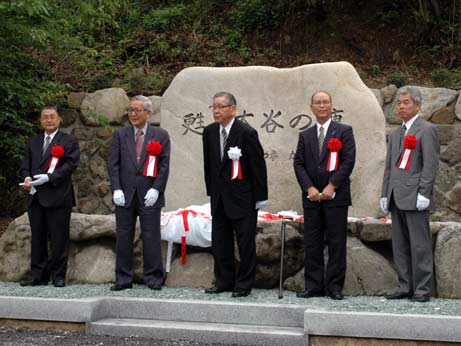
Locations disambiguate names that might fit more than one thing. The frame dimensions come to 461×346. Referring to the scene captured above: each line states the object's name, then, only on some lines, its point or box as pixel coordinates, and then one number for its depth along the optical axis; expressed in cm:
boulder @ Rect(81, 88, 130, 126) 974
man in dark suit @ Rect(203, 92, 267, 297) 622
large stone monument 792
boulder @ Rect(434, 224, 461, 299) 618
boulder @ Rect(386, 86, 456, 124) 901
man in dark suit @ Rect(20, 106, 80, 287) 677
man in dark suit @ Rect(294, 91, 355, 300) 609
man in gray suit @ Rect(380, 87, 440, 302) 591
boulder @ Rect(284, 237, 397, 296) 636
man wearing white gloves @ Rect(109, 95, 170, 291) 652
